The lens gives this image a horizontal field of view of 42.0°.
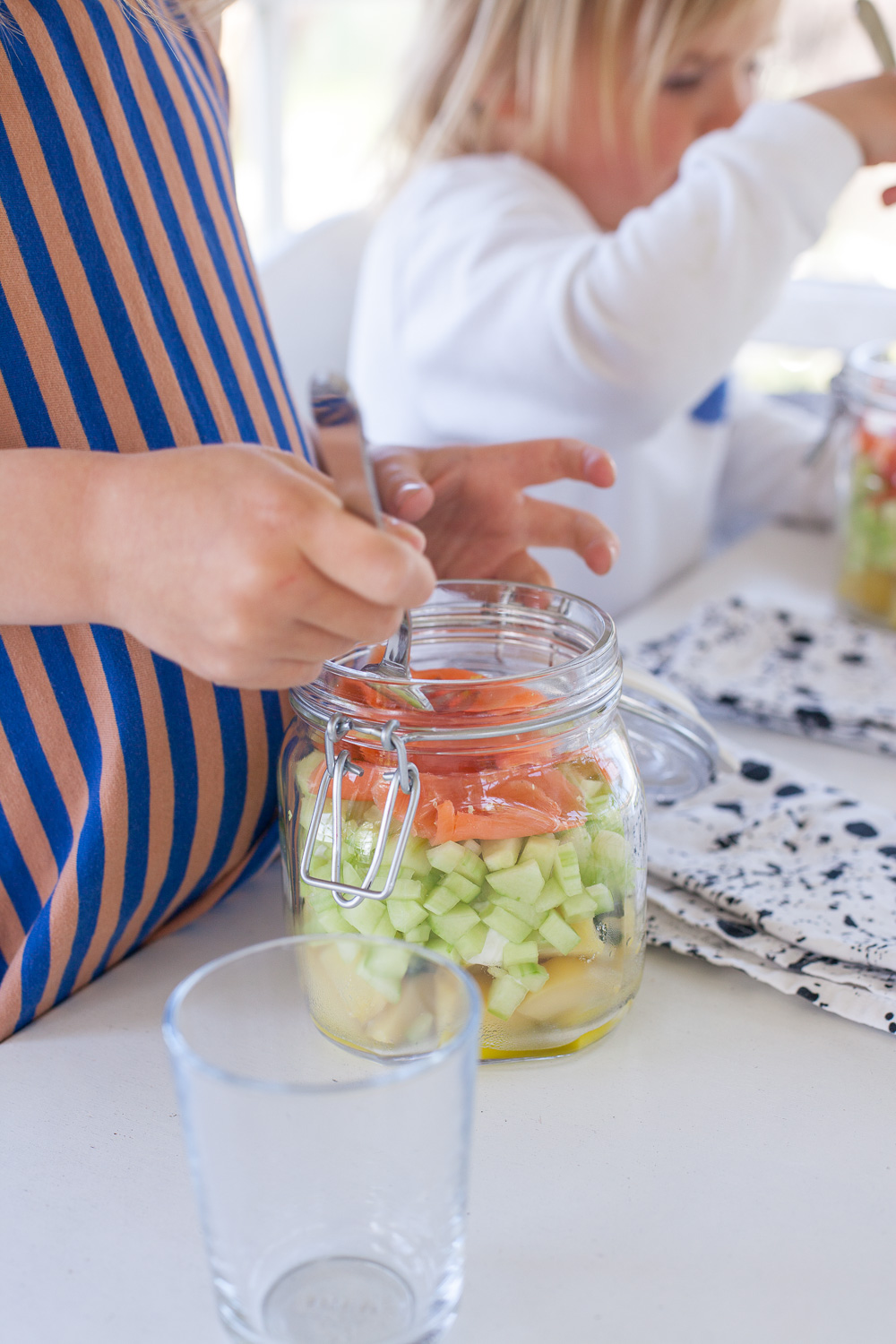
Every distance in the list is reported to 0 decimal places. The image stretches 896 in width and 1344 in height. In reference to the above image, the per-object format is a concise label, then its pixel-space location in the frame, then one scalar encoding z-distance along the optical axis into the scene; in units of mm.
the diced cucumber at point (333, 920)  349
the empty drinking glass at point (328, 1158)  237
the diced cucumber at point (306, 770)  369
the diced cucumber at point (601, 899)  351
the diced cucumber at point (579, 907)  344
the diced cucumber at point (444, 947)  338
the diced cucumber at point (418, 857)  335
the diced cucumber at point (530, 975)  341
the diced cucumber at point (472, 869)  333
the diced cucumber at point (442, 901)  333
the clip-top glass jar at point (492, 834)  334
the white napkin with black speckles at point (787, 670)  619
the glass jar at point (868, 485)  755
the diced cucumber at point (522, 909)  333
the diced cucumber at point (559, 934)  340
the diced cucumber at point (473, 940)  337
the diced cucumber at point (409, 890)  333
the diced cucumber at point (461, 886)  333
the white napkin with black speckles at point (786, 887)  404
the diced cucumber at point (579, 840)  346
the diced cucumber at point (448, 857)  332
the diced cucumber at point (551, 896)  338
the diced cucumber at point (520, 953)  339
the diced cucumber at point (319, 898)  350
